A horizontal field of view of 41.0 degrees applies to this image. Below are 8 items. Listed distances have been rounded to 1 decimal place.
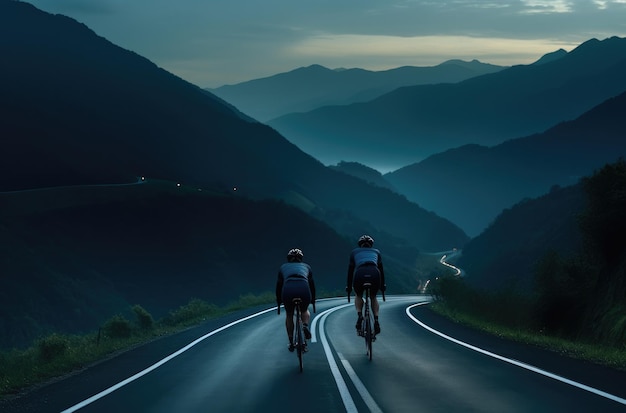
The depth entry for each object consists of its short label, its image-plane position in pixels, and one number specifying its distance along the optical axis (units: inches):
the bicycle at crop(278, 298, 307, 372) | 590.9
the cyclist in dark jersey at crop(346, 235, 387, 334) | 643.5
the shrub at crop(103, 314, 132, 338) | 1151.2
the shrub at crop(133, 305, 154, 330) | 1373.0
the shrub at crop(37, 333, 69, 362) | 826.6
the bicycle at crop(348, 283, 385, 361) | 662.5
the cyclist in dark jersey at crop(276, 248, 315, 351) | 585.9
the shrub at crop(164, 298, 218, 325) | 1518.9
